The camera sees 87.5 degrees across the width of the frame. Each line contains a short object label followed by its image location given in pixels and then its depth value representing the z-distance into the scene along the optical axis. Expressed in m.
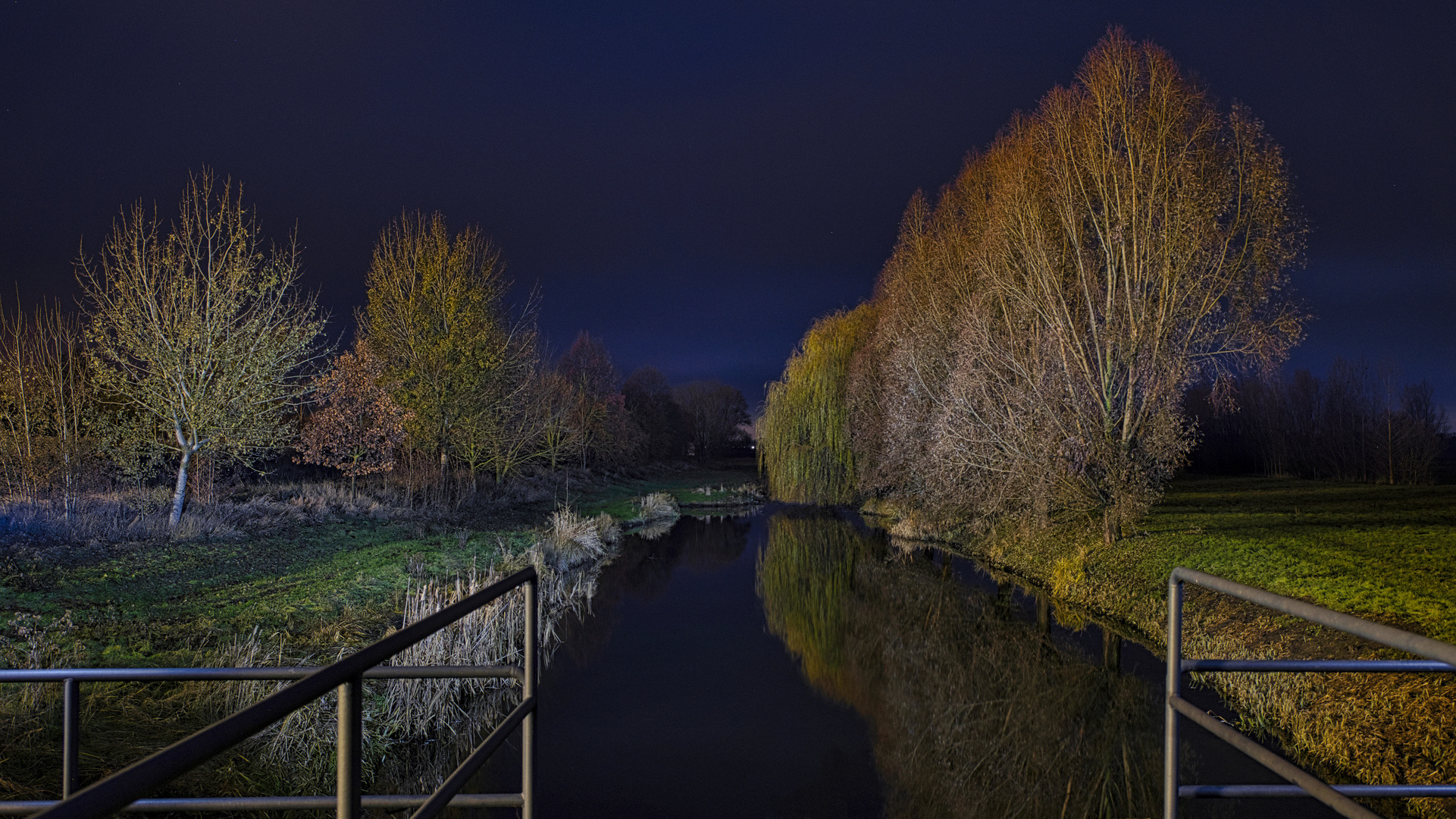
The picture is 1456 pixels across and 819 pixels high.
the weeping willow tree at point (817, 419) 29.19
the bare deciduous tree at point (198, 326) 15.41
